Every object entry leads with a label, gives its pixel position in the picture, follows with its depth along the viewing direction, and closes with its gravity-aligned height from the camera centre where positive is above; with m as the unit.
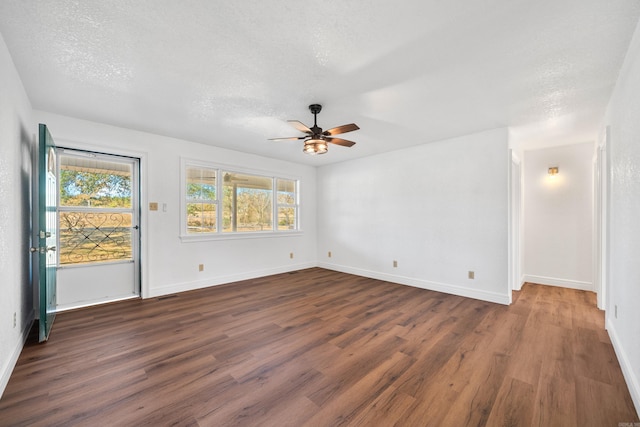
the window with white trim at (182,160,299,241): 4.59 +0.21
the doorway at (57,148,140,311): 3.55 -0.21
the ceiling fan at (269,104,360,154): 2.90 +0.87
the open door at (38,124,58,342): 2.48 -0.19
